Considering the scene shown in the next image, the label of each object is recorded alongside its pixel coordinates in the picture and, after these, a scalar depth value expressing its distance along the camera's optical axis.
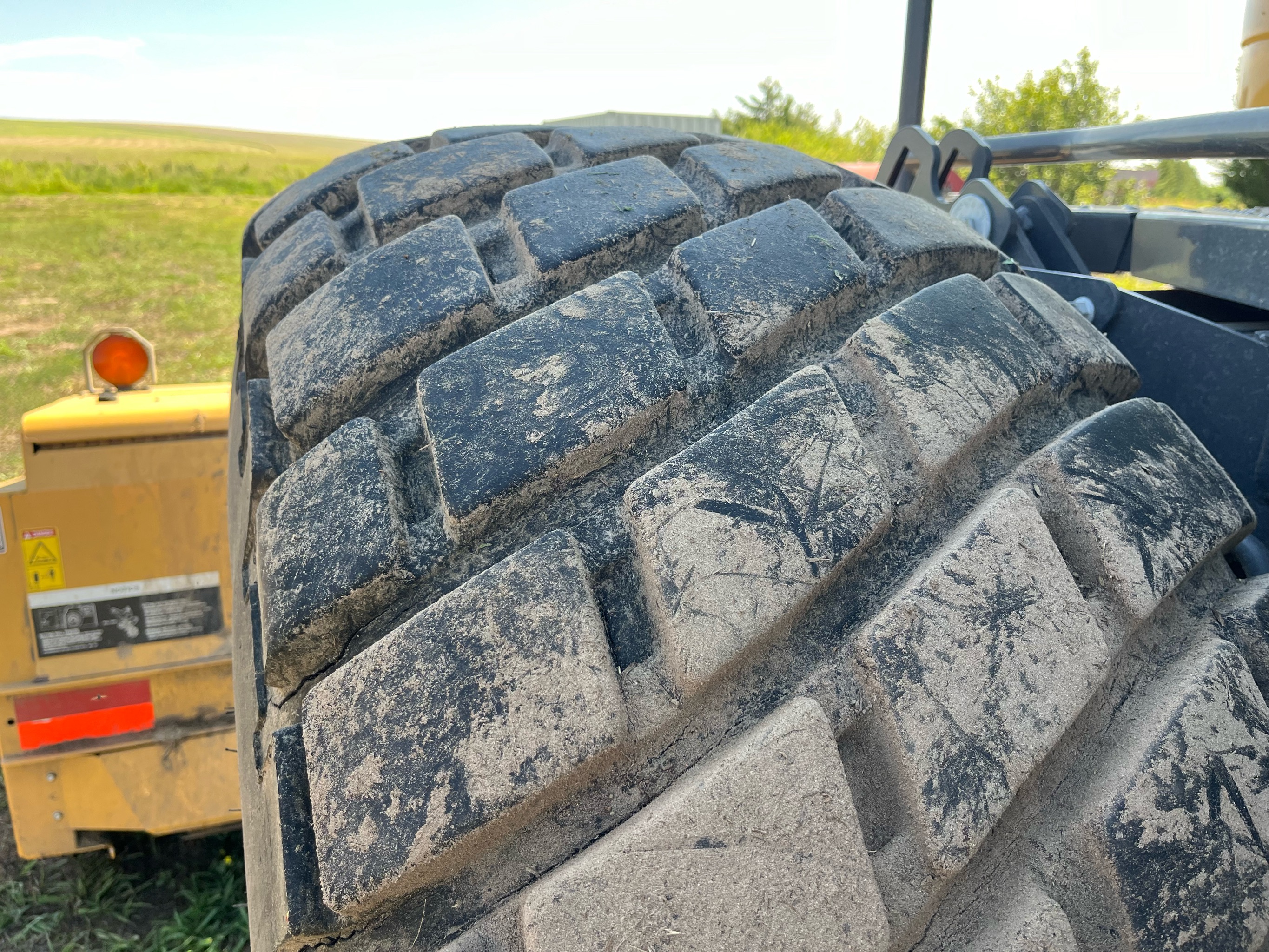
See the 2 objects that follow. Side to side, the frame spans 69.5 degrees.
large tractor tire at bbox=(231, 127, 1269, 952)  0.62
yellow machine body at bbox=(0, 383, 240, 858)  1.72
